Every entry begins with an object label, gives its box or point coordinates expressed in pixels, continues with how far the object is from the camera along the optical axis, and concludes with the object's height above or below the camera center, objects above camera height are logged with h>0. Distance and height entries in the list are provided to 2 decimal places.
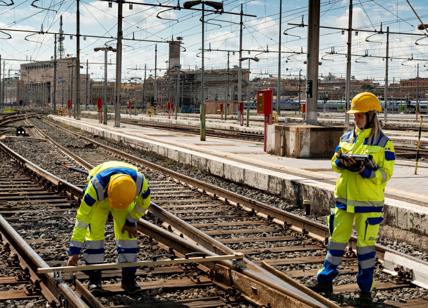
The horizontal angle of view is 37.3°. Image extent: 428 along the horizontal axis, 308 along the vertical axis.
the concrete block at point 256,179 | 12.13 -1.33
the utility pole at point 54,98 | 69.89 +1.13
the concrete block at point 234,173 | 13.22 -1.33
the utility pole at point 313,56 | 16.27 +1.47
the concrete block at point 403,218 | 8.14 -1.36
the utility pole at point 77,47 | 44.22 +4.32
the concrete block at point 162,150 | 19.17 -1.23
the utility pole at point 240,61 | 37.97 +3.08
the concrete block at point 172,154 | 18.00 -1.26
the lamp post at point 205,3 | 23.45 +4.02
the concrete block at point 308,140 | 16.42 -0.74
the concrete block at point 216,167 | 14.31 -1.31
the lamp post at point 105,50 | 38.28 +3.65
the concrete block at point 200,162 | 15.47 -1.29
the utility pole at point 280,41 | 40.12 +4.54
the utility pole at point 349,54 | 29.12 +2.69
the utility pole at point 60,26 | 58.64 +7.86
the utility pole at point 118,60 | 31.02 +2.51
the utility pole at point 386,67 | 37.49 +2.77
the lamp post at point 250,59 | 38.38 +3.26
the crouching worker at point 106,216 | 5.42 -0.96
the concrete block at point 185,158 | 16.80 -1.28
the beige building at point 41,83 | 121.10 +5.21
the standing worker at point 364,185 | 5.49 -0.64
